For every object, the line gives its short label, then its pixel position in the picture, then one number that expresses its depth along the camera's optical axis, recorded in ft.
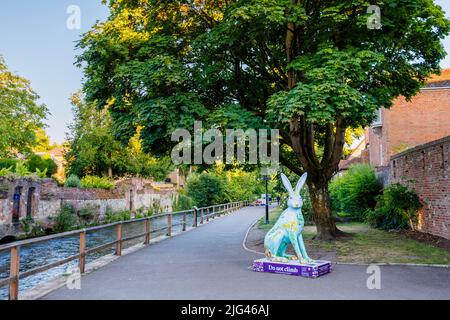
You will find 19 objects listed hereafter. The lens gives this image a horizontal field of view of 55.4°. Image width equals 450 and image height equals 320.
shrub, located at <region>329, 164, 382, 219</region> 75.77
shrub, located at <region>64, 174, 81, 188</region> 103.95
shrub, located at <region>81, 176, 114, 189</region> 113.29
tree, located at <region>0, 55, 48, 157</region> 108.78
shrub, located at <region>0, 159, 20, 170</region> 100.29
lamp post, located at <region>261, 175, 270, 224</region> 80.97
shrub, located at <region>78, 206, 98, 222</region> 100.10
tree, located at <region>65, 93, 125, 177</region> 140.05
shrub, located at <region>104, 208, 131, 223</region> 113.29
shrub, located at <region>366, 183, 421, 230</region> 53.72
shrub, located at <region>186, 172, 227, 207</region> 156.97
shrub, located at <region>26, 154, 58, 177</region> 125.14
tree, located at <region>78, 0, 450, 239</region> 34.06
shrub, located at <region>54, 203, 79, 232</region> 89.22
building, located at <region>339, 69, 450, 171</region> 92.76
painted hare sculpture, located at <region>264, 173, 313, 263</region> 29.14
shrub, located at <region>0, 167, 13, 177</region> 79.29
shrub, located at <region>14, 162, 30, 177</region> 84.74
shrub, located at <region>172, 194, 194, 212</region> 153.63
